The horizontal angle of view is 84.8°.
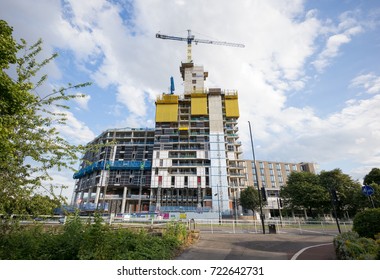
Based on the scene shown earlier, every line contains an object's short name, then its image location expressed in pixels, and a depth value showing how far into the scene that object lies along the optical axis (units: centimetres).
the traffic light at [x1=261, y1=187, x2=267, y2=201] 1867
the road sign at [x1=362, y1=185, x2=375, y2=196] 1181
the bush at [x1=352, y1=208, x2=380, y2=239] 928
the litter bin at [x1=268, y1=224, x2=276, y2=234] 1917
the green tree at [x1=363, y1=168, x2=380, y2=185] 4506
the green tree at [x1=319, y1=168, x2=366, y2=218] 4438
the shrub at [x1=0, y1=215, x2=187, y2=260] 582
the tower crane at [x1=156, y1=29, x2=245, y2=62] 9531
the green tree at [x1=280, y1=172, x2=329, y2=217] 4394
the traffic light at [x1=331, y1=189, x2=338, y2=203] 1625
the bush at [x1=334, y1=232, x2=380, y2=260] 549
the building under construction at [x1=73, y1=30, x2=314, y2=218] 5522
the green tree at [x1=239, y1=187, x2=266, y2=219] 5434
